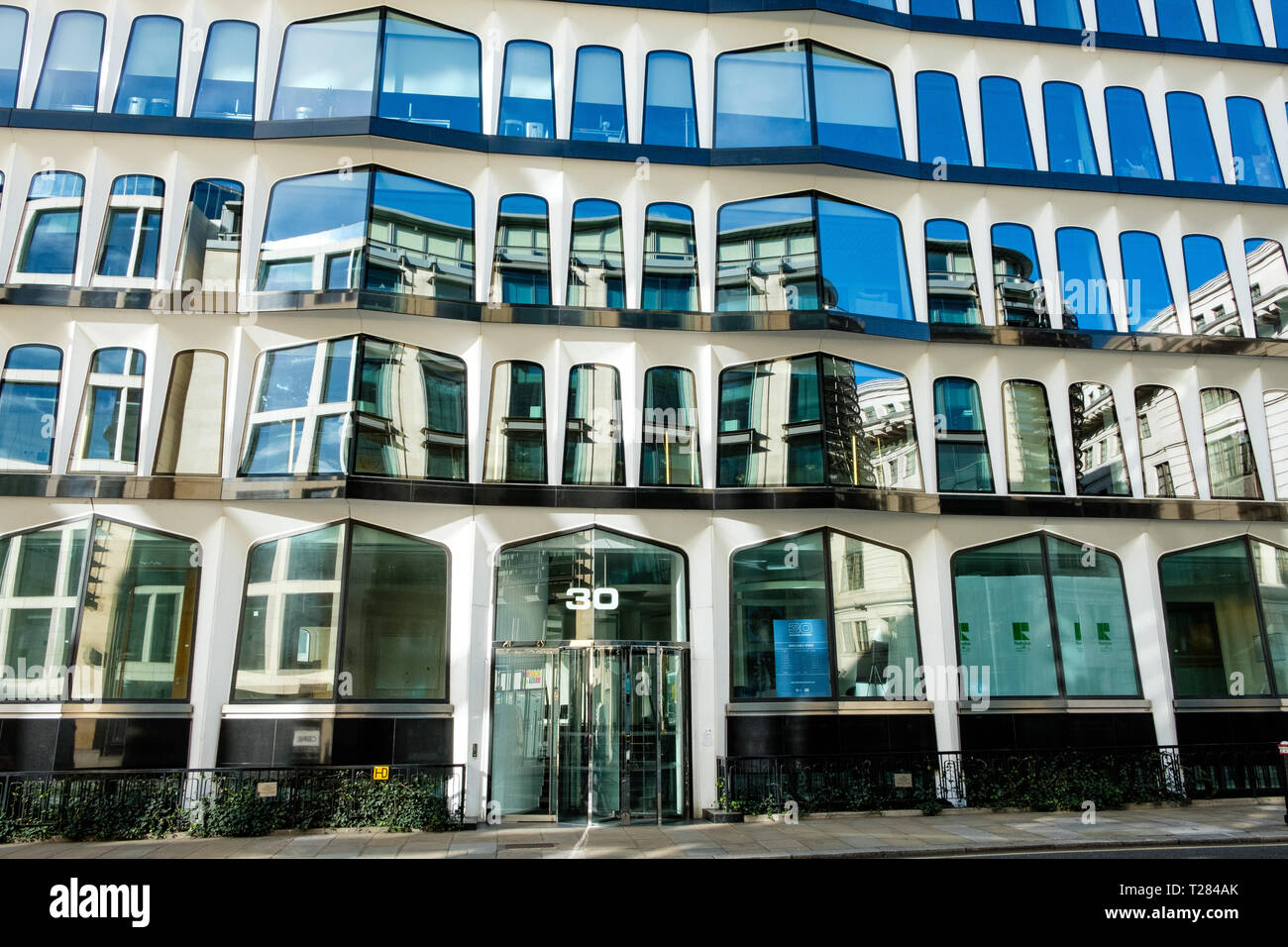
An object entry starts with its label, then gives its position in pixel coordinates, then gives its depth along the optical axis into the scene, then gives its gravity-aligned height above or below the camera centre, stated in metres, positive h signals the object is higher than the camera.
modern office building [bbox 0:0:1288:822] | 16.61 +6.06
